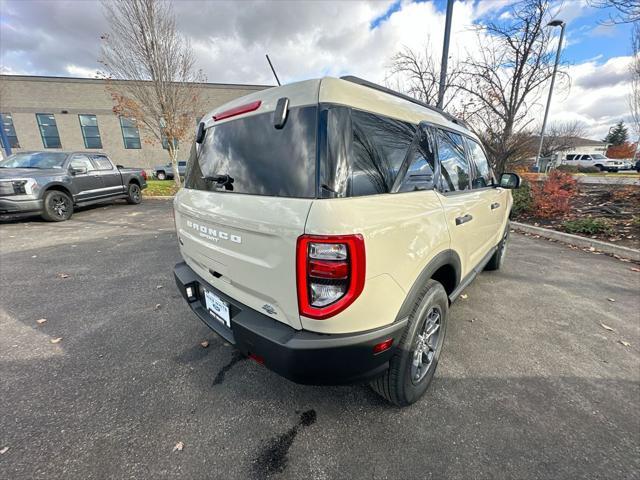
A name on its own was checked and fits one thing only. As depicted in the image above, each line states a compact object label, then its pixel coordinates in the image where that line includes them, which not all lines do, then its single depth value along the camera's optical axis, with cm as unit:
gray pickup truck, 641
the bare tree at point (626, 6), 511
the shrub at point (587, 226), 609
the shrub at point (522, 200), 836
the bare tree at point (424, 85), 1052
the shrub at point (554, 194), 754
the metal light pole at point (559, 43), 811
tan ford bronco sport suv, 136
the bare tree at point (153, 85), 1084
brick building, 2316
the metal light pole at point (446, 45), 580
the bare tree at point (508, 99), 835
